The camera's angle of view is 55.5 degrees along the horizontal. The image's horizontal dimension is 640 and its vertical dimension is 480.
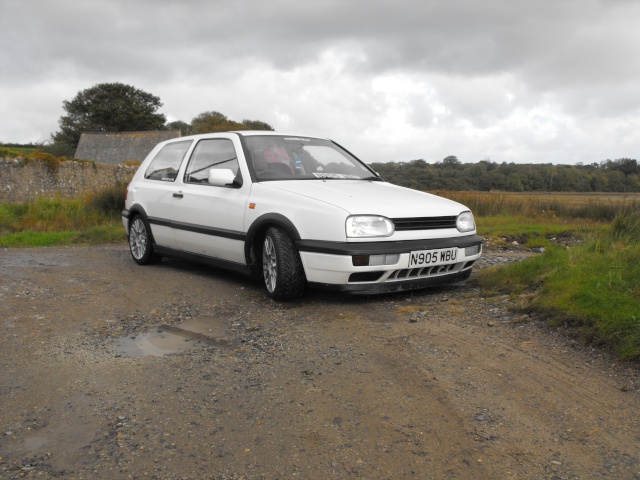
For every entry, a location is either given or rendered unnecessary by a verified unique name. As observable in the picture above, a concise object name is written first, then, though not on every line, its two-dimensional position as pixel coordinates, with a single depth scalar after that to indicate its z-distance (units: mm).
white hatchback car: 5398
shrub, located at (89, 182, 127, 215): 15062
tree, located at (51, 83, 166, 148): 67625
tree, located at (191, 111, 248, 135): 62900
